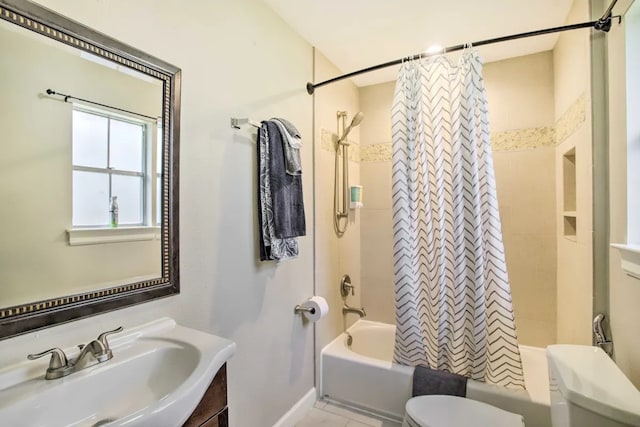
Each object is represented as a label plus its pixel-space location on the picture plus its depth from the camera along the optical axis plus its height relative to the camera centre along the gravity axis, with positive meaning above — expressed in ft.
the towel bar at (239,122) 4.74 +1.52
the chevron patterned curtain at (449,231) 5.39 -0.30
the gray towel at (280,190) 5.08 +0.45
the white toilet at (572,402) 2.94 -1.94
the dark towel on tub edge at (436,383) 5.52 -3.20
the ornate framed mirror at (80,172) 2.62 +0.47
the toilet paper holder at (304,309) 6.27 -1.98
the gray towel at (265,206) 5.01 +0.17
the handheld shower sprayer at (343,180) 7.84 +0.98
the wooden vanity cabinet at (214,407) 2.85 -1.92
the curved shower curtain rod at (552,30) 4.29 +2.92
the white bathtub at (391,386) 5.15 -3.38
